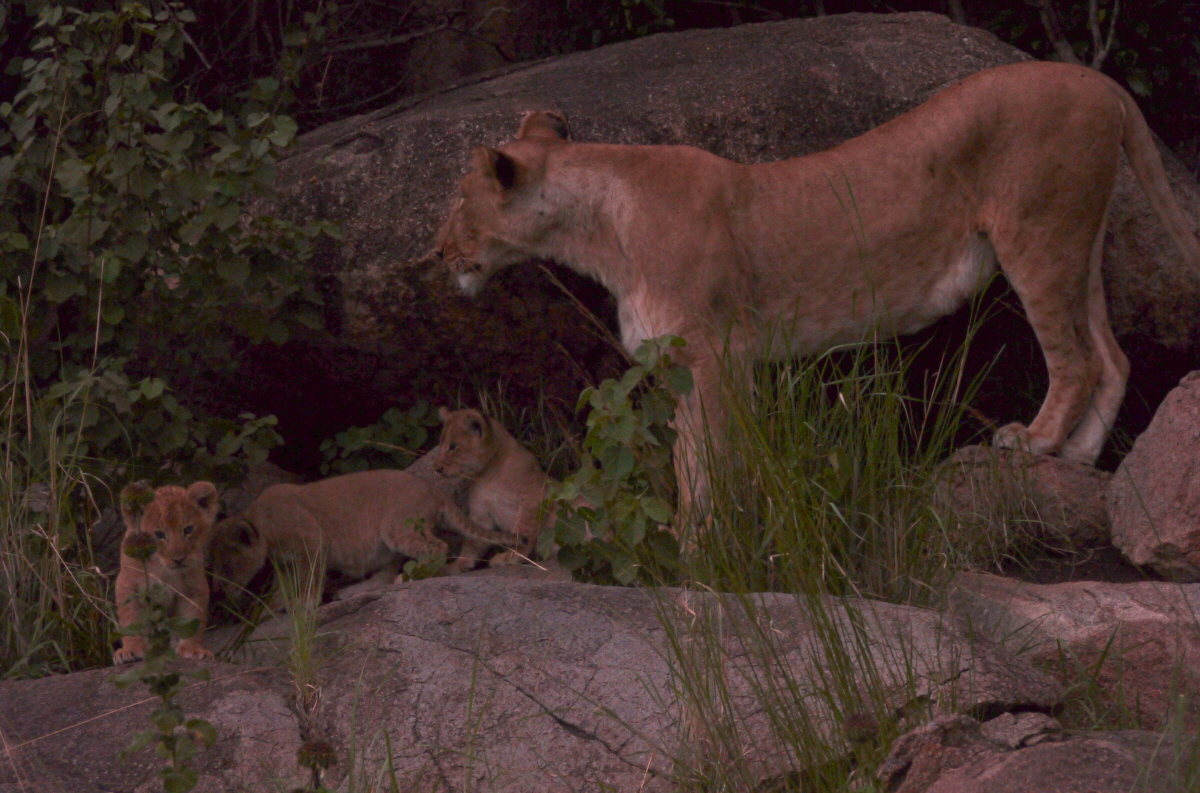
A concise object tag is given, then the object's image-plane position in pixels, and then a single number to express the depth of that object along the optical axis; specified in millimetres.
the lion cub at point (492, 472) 10242
